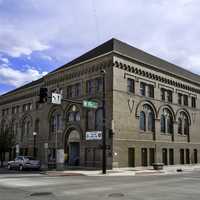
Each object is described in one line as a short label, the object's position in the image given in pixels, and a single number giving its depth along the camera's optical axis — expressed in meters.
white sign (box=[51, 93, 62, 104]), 19.31
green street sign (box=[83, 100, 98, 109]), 22.31
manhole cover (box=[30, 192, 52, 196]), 10.79
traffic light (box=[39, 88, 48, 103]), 17.07
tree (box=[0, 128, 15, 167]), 33.91
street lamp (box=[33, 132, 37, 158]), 35.69
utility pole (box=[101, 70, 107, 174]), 22.33
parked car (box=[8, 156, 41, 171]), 26.60
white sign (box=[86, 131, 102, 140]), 26.63
